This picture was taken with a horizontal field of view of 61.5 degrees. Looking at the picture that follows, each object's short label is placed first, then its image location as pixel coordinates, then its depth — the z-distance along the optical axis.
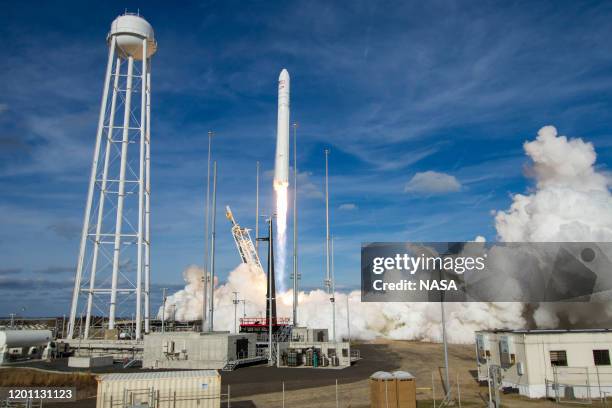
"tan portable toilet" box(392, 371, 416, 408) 26.55
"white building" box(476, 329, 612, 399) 30.50
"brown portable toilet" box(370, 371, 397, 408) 26.53
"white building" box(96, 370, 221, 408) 24.25
